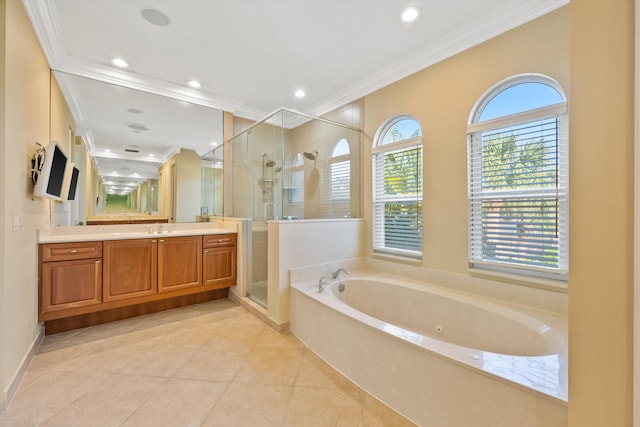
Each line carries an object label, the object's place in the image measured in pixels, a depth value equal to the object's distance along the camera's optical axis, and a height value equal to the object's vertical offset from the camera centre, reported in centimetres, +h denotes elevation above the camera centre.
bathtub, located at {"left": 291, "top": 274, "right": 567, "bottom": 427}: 119 -80
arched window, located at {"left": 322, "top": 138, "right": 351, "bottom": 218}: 327 +44
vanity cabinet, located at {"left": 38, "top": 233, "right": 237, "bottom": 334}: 233 -61
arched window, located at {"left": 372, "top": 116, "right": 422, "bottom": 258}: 277 +31
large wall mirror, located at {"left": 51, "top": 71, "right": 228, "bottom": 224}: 294 +77
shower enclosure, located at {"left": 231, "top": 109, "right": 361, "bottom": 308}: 296 +50
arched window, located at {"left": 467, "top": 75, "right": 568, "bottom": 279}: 191 +29
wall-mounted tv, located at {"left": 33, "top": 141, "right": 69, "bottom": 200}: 196 +32
